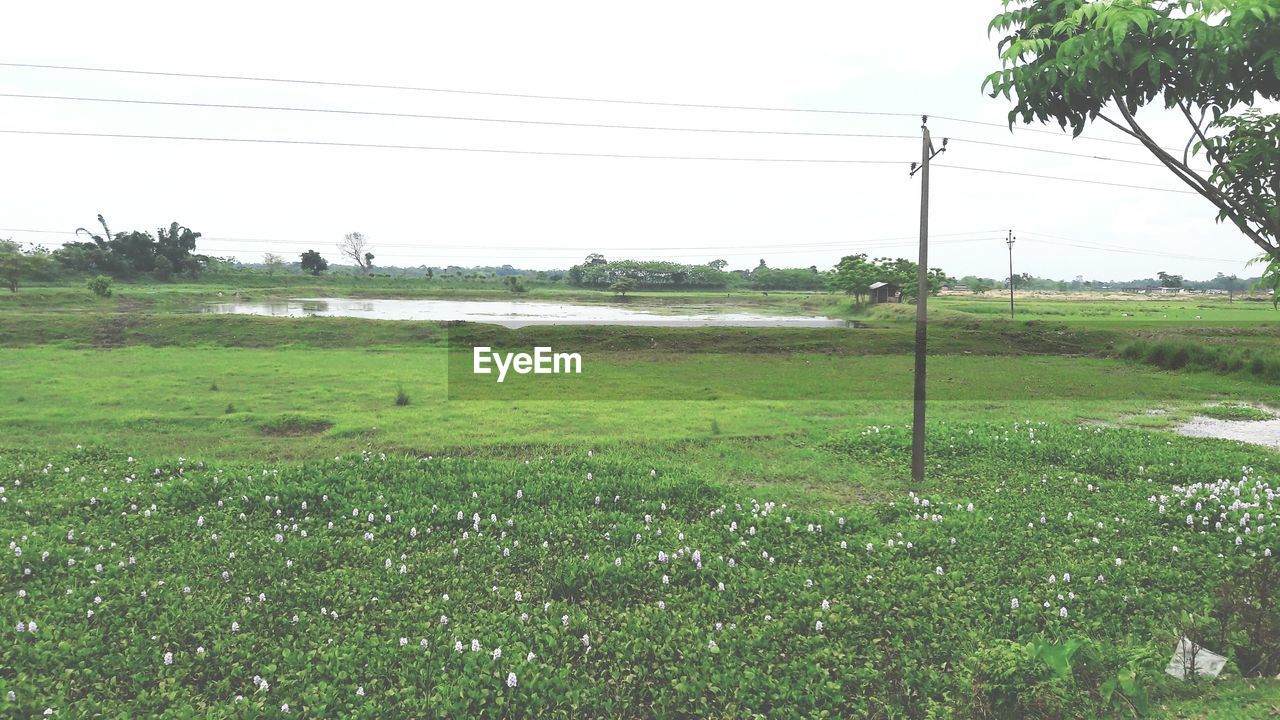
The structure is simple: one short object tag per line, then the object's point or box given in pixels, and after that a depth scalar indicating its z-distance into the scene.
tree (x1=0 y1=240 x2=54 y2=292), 58.09
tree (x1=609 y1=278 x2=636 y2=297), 104.69
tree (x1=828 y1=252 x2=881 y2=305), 85.69
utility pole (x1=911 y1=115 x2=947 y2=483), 10.96
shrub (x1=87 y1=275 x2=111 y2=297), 57.09
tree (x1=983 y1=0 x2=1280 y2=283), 5.44
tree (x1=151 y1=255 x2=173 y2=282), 76.00
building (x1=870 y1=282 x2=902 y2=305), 80.94
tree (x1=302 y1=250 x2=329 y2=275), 102.75
